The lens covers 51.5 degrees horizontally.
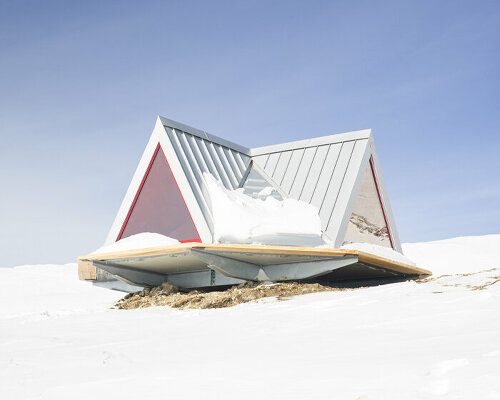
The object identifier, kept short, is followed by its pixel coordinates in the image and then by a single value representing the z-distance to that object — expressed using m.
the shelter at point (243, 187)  9.46
